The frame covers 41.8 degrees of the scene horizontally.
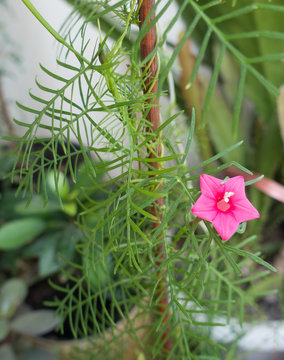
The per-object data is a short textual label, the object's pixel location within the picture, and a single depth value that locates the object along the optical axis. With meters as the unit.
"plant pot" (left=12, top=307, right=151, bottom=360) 0.59
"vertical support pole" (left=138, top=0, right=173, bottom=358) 0.23
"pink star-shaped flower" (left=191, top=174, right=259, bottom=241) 0.22
